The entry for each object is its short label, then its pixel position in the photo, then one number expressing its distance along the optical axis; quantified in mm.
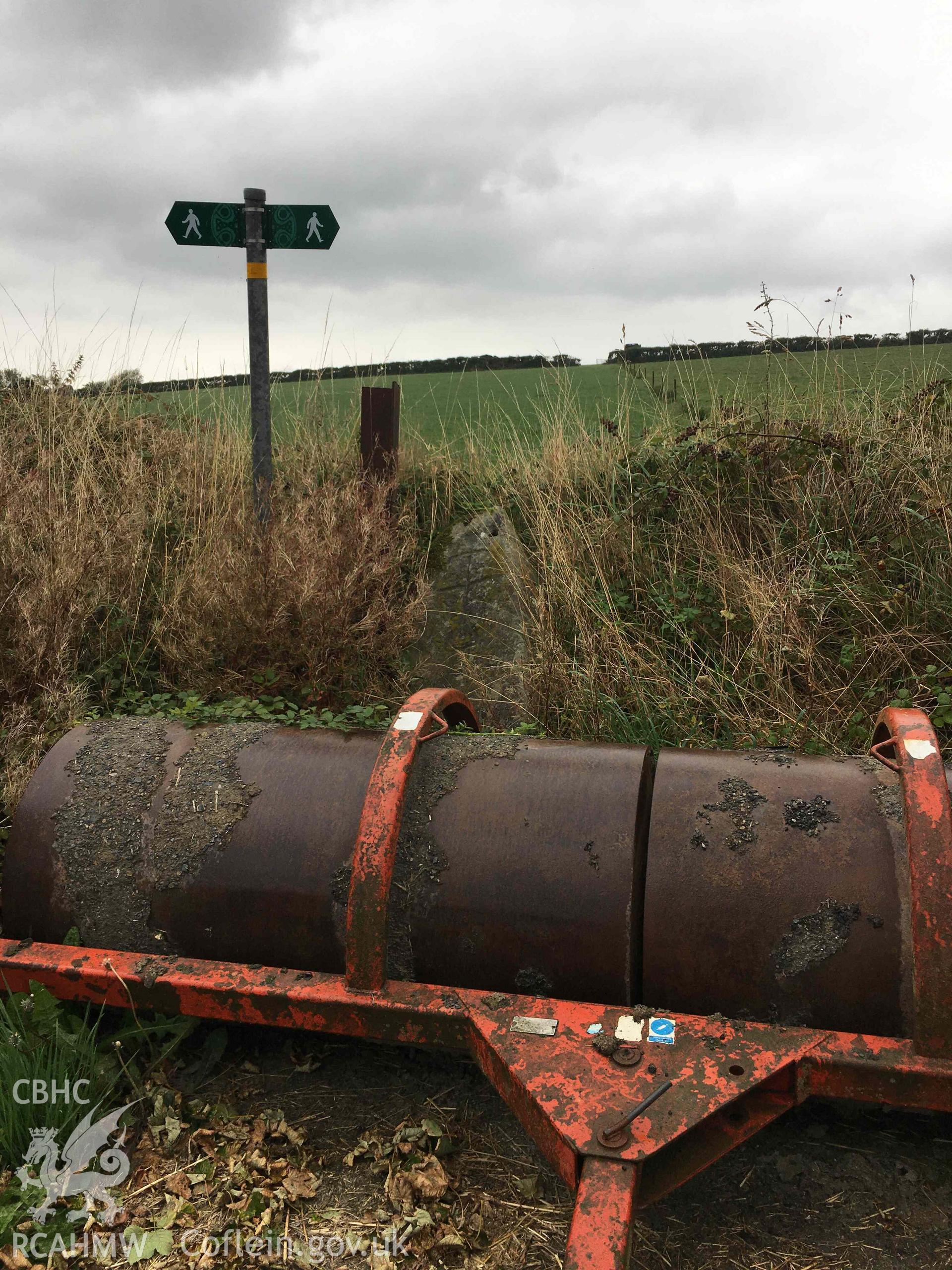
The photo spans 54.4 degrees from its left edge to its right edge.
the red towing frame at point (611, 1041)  1638
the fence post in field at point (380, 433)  5645
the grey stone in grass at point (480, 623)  4844
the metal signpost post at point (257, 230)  5023
